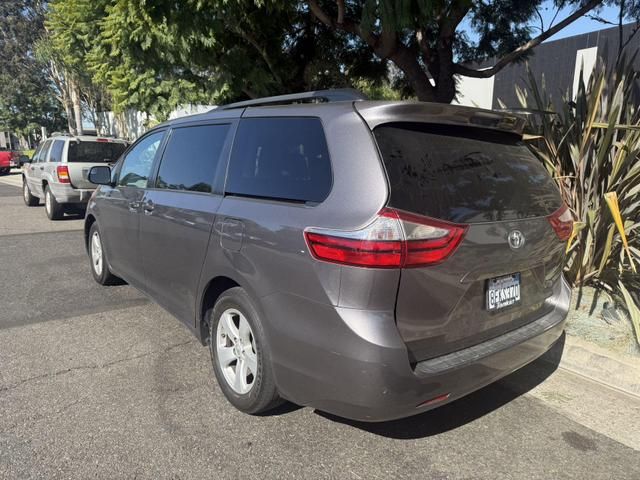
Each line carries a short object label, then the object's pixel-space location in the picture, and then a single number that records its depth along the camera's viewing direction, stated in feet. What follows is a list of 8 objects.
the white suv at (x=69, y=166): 32.04
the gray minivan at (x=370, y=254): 7.05
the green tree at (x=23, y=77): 95.61
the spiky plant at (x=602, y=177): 13.17
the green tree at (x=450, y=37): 21.61
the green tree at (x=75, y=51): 38.76
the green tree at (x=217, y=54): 21.04
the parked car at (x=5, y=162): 85.56
